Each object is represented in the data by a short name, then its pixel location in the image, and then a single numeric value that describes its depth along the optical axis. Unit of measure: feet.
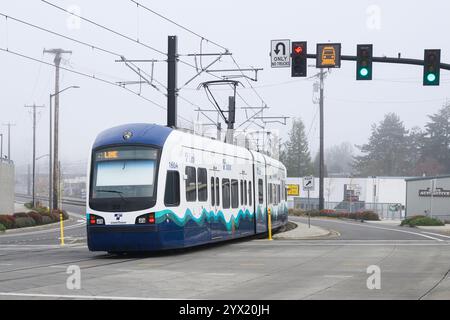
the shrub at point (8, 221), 134.10
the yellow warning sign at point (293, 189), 174.59
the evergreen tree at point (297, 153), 419.74
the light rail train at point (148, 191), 59.47
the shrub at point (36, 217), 148.76
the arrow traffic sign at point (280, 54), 81.12
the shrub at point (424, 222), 147.95
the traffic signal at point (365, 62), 79.00
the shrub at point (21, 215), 143.05
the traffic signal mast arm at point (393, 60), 79.66
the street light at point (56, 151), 177.76
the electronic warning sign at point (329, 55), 79.15
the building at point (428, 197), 203.31
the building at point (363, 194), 289.33
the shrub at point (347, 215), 205.67
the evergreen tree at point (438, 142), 409.90
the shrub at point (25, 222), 139.54
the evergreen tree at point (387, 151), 449.48
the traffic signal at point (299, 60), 79.46
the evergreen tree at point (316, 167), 449.48
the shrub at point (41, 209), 191.05
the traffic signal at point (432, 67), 79.30
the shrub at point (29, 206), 234.05
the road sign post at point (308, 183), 127.95
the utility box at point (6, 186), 167.12
